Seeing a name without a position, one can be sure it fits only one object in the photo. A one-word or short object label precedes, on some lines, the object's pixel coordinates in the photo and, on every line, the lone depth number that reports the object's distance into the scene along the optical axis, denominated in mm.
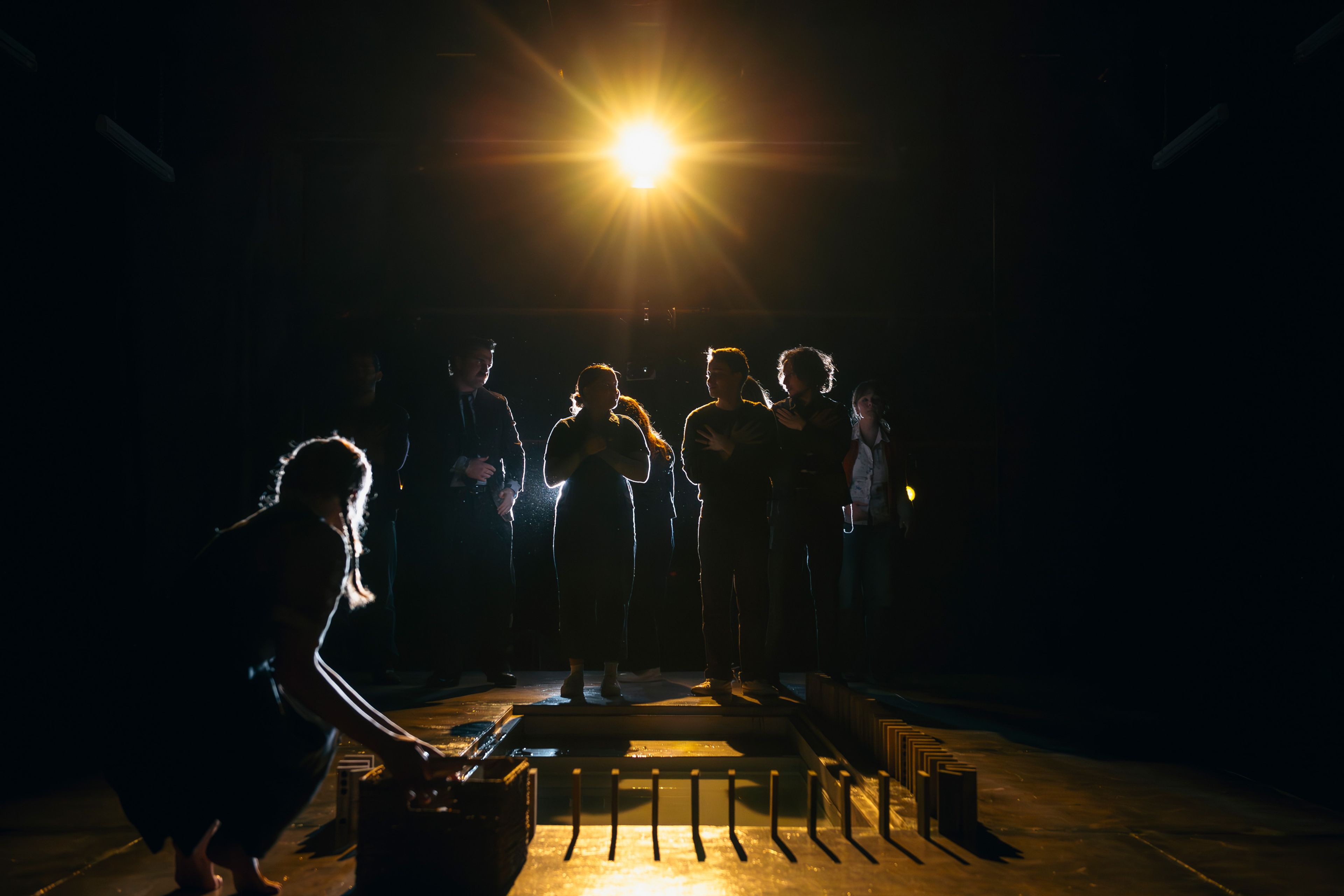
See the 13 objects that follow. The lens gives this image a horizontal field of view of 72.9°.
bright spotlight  5641
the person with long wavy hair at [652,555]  5262
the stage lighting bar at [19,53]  3529
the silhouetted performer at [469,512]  4922
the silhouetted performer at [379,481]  5055
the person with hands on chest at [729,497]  4262
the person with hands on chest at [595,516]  4113
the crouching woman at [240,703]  1836
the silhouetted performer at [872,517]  5121
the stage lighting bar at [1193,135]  4727
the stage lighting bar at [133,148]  4223
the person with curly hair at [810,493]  4508
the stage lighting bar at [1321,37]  3992
